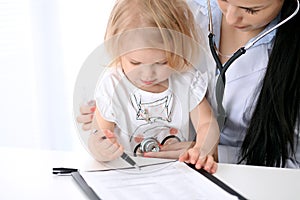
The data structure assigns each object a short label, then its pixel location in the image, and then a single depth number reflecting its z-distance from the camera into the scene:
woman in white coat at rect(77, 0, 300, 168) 1.29
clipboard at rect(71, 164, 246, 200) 1.01
